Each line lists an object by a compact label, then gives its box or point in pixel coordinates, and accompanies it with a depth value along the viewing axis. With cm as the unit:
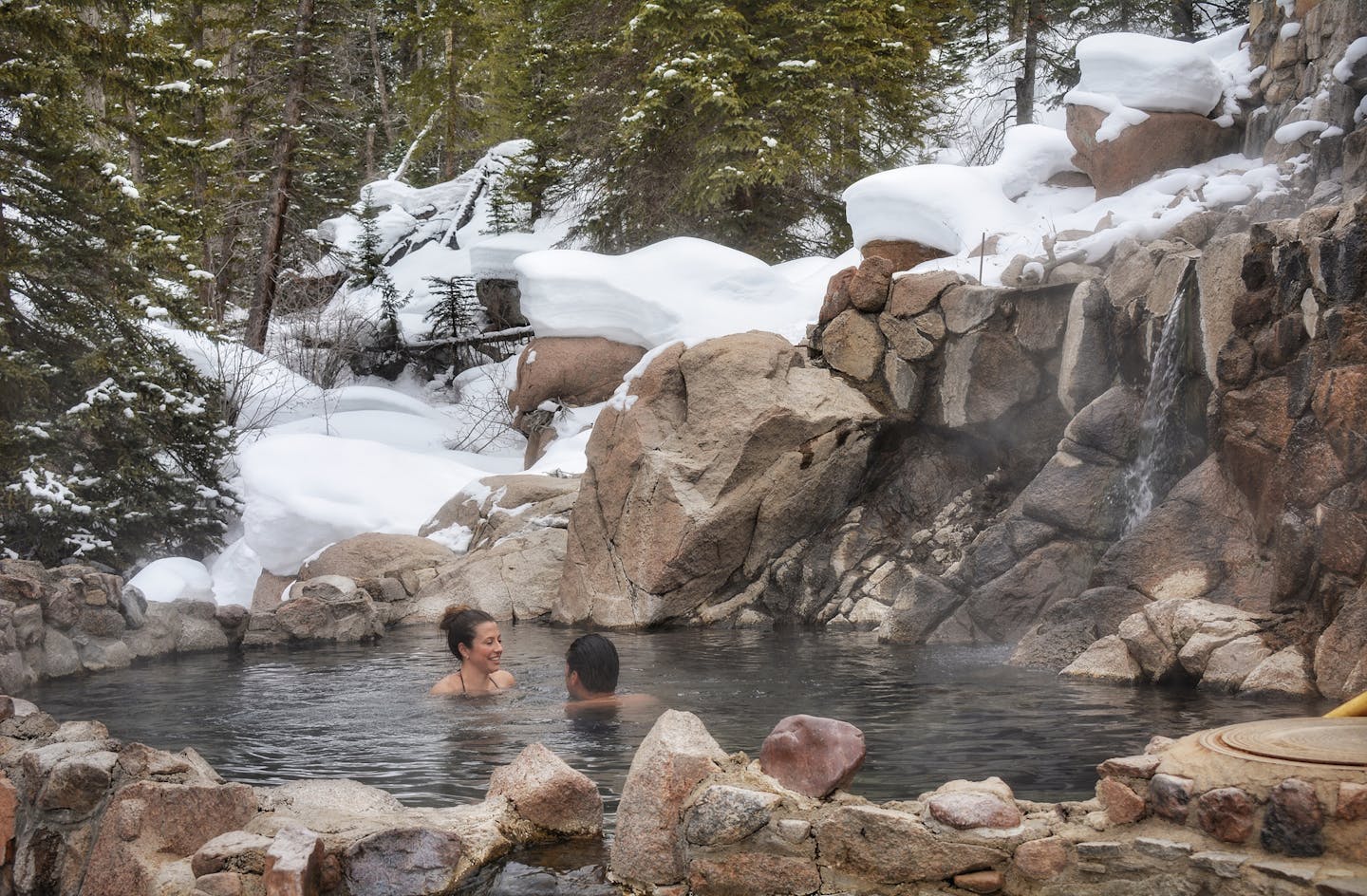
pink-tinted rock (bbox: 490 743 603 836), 437
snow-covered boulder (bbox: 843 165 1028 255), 1441
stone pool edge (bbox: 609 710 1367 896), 320
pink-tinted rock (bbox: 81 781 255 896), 396
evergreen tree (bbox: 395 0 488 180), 2808
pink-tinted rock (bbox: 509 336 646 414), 1784
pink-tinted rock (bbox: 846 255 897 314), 1255
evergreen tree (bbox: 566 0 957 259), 1750
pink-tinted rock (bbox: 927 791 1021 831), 359
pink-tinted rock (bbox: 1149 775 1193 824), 344
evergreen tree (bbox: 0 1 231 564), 1187
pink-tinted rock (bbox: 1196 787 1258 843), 329
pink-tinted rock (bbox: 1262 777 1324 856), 318
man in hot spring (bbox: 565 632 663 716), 714
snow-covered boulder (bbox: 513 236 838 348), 1622
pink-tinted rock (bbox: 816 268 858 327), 1277
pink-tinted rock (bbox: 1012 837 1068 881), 347
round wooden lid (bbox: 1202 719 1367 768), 334
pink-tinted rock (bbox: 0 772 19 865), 421
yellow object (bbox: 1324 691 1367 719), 394
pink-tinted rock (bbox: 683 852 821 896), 373
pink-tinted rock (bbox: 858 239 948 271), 1491
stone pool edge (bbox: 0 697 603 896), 378
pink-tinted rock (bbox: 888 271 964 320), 1215
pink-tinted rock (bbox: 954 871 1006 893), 353
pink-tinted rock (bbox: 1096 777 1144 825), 352
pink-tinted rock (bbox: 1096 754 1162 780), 356
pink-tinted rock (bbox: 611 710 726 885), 390
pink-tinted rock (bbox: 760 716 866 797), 394
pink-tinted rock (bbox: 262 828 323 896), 359
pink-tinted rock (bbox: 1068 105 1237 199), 1321
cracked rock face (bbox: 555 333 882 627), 1166
